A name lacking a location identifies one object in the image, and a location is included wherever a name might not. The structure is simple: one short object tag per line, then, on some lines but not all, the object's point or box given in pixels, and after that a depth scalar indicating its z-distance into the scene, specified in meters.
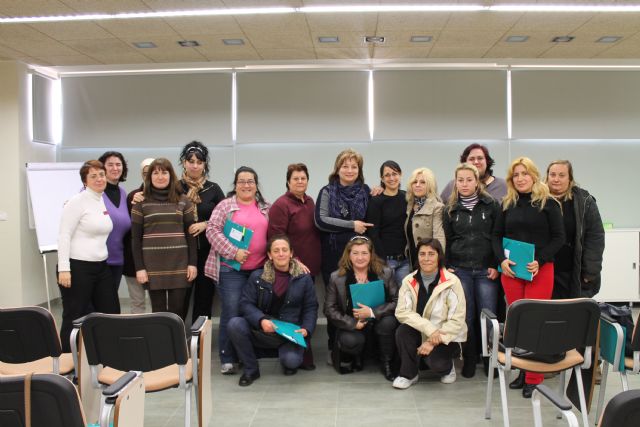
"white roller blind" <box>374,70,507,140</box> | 6.70
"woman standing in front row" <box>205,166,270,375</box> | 4.01
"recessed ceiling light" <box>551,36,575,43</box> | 5.53
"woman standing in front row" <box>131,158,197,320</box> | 3.87
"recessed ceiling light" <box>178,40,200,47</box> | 5.61
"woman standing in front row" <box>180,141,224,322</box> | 4.19
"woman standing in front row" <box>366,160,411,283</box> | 4.08
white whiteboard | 6.01
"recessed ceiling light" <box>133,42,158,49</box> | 5.65
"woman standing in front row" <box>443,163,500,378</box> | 3.82
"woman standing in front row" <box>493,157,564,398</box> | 3.52
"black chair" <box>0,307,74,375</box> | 2.60
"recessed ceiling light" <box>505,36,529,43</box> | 5.51
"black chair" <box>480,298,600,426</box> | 2.77
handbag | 2.90
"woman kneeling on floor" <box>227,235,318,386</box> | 3.83
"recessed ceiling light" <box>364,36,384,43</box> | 5.53
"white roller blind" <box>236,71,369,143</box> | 6.74
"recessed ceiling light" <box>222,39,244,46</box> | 5.57
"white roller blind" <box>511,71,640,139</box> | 6.74
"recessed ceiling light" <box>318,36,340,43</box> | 5.53
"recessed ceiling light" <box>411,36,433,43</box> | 5.52
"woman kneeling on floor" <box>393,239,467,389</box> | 3.60
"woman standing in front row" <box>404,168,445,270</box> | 3.97
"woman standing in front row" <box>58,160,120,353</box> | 3.56
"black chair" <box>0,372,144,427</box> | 1.53
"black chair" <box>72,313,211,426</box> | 2.52
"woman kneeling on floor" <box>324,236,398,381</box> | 3.86
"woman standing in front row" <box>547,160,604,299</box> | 3.65
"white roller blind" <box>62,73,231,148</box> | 6.86
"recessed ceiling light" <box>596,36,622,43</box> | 5.52
